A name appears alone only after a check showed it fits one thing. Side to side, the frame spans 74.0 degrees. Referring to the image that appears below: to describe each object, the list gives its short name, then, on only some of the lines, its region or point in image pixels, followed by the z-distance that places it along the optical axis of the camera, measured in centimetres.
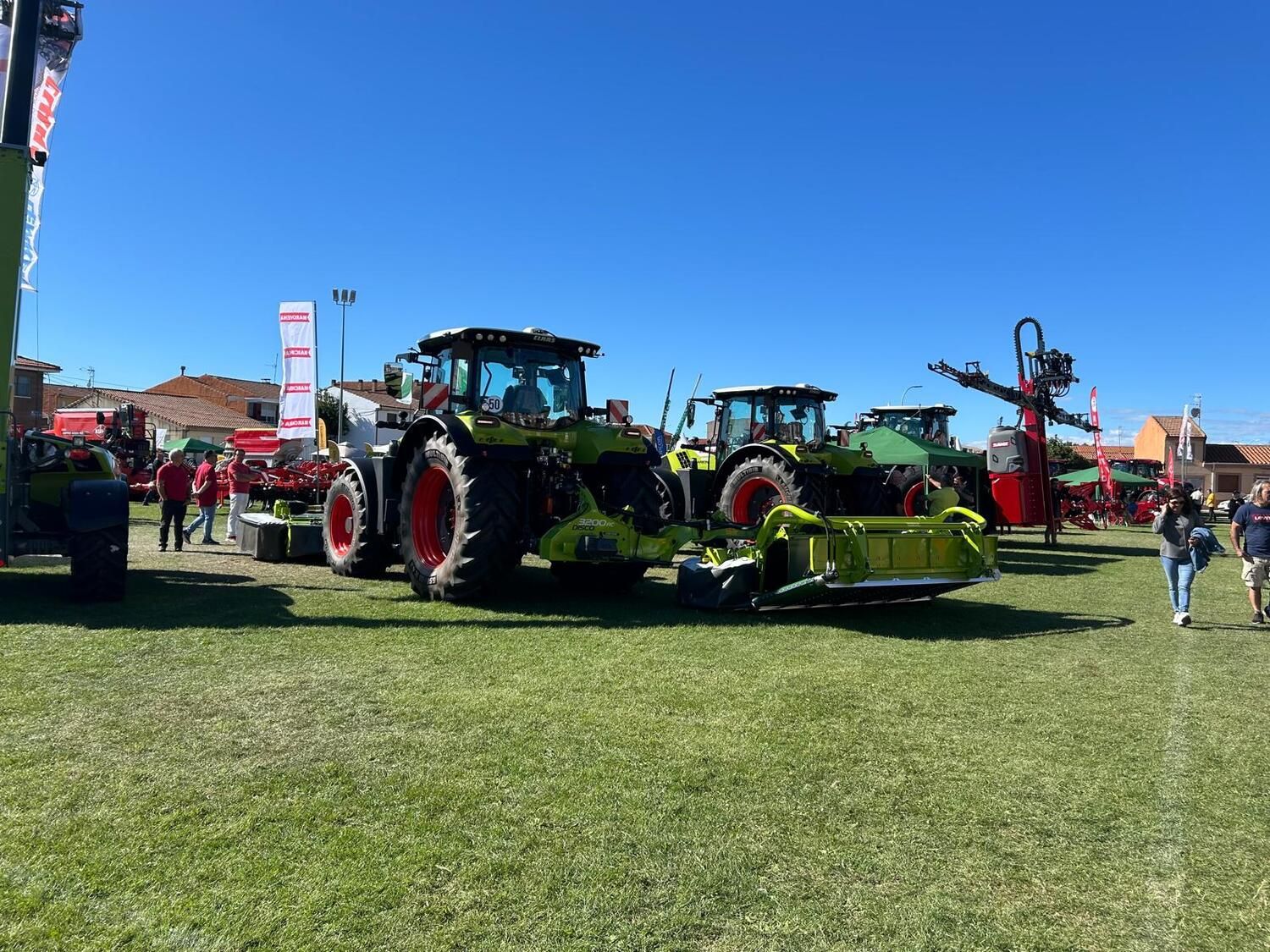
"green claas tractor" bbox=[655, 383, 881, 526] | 1045
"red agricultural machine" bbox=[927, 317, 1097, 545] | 1420
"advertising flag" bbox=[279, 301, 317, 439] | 1773
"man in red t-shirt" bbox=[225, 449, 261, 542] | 1309
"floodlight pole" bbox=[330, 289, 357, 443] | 3444
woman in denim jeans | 739
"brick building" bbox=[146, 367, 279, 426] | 5531
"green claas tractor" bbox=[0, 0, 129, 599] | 633
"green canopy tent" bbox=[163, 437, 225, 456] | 2621
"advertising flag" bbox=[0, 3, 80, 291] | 1002
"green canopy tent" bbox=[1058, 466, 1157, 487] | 2767
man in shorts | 759
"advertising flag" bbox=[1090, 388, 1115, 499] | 2489
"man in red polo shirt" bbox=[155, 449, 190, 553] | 1138
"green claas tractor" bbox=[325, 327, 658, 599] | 696
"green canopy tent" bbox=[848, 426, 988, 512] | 1414
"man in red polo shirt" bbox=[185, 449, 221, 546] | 1253
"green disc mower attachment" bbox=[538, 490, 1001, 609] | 643
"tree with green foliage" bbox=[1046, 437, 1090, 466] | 4782
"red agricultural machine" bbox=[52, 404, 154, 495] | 2200
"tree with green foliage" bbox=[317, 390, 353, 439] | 4744
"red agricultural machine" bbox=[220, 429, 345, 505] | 1862
